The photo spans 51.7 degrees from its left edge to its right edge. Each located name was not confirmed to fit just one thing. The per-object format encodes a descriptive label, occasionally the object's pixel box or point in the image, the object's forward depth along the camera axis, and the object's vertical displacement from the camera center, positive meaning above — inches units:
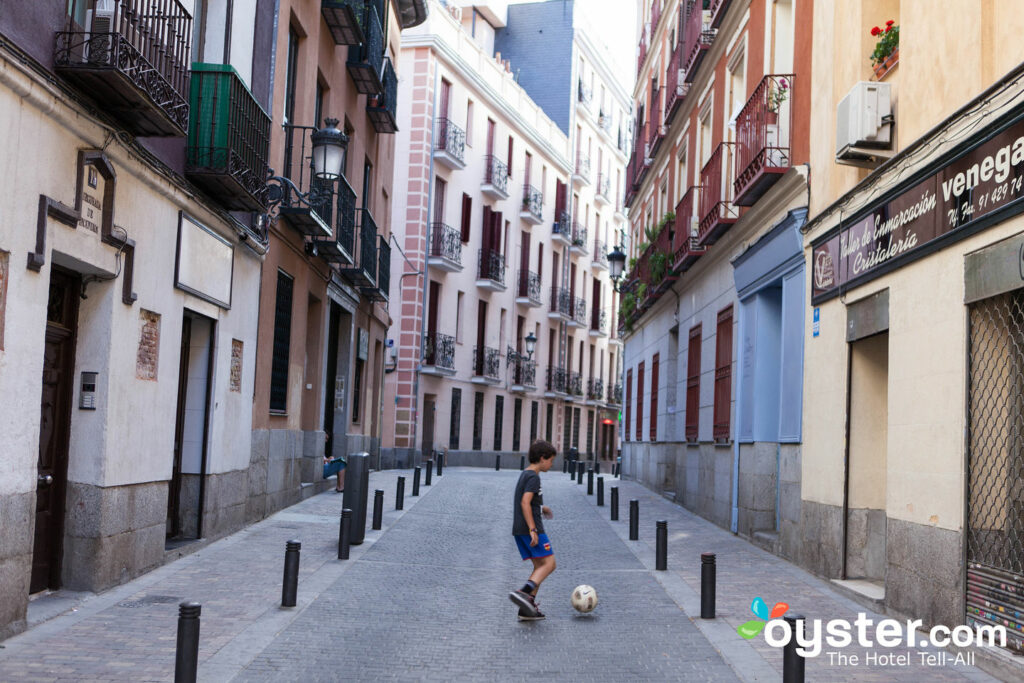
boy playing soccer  362.0 -34.1
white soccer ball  357.1 -57.7
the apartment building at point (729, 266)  537.3 +115.6
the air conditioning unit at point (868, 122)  391.9 +118.9
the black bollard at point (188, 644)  212.4 -46.9
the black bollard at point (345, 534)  457.4 -50.0
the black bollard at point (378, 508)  575.8 -48.0
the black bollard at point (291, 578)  347.6 -53.2
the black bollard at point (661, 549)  459.8 -50.3
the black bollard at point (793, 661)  216.8 -45.5
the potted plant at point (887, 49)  412.2 +155.2
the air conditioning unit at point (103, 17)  323.3 +119.7
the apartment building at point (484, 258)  1397.6 +253.7
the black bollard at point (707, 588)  350.3 -51.0
